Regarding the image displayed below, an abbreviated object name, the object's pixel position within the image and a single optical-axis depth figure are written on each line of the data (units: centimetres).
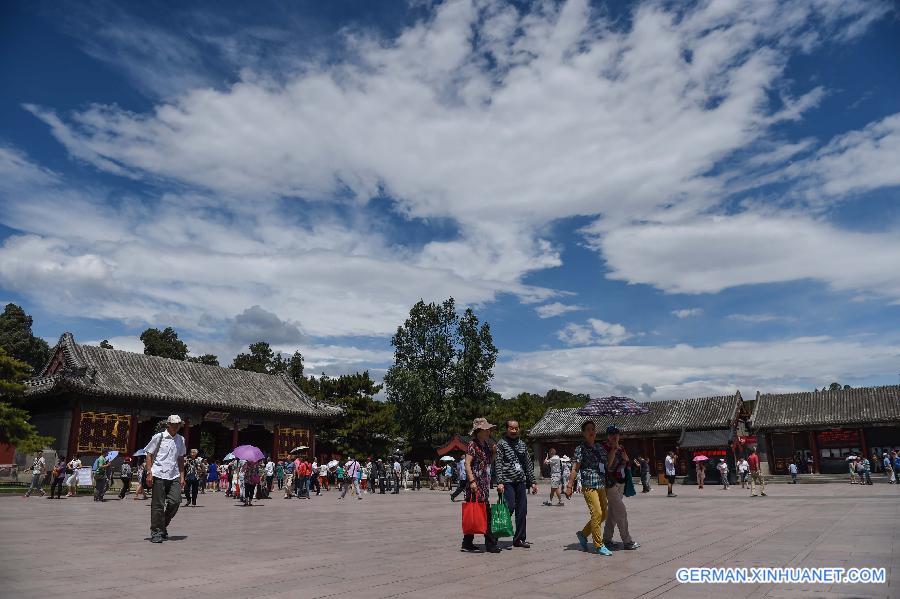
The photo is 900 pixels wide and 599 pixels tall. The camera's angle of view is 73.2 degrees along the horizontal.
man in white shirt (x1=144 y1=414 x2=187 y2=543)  793
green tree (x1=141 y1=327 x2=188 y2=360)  6850
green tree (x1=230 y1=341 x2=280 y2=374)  6644
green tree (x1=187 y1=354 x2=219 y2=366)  6788
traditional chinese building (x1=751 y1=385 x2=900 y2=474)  3619
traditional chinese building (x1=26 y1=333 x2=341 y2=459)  2753
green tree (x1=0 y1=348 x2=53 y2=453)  2111
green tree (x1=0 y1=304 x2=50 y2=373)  5653
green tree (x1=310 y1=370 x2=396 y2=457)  3789
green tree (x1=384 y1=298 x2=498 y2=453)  3938
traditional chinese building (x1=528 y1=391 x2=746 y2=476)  3812
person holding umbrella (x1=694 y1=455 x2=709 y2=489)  2670
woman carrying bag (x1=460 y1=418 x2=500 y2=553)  683
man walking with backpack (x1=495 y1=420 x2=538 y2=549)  726
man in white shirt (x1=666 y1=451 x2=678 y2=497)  2082
